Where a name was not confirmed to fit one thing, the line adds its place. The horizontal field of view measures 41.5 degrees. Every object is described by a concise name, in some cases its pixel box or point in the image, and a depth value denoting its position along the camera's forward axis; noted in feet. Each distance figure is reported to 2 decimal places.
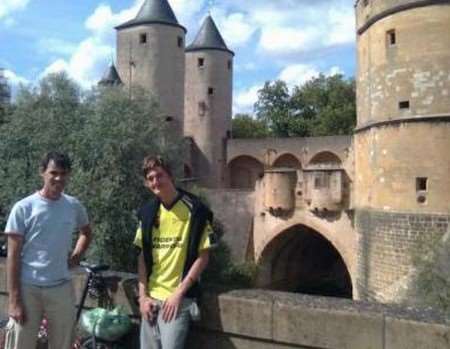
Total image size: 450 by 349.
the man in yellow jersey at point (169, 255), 10.77
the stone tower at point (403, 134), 53.57
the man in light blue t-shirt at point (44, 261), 11.26
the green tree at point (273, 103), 166.30
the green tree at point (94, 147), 59.62
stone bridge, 74.54
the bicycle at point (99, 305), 12.89
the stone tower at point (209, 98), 118.73
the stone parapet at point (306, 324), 10.81
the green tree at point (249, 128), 171.32
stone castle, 54.13
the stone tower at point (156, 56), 107.14
